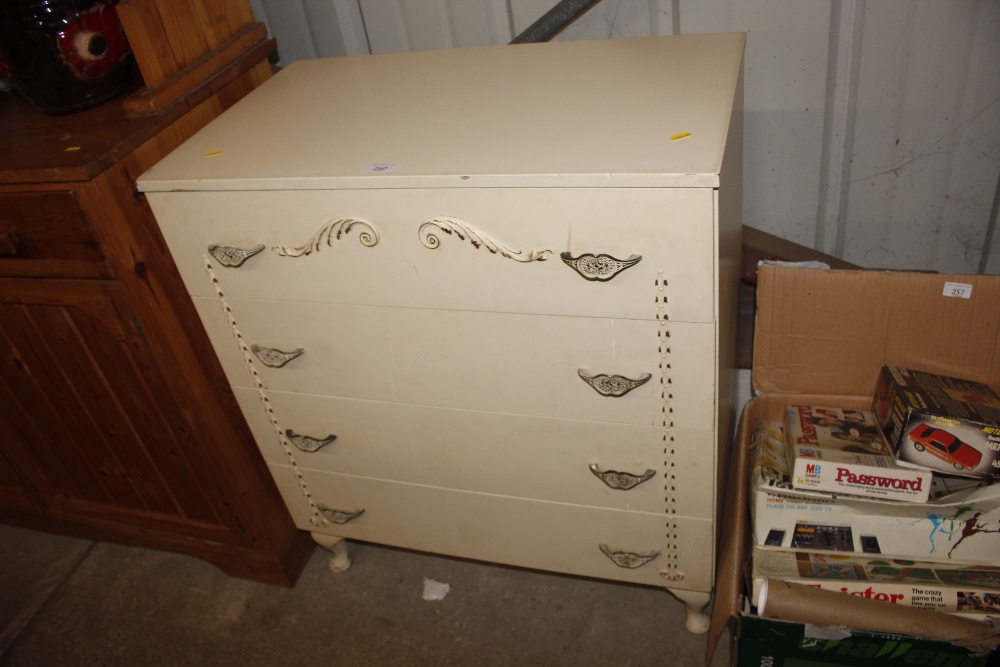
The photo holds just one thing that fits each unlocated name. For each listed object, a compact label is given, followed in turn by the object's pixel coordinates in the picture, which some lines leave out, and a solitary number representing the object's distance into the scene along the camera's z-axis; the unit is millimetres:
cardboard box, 1305
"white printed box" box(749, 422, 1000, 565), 1200
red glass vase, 1186
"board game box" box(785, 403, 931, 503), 1217
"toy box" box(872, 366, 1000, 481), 1188
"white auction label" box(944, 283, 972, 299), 1291
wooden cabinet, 1141
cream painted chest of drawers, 960
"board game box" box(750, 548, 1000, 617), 1162
